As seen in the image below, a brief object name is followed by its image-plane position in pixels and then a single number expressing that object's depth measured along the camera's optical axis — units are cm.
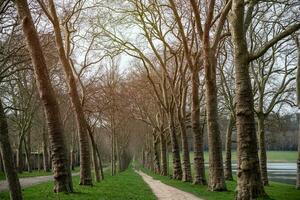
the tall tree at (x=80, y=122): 2014
